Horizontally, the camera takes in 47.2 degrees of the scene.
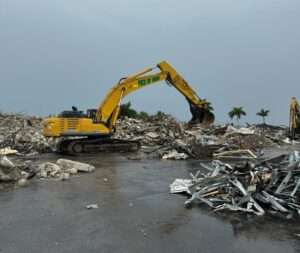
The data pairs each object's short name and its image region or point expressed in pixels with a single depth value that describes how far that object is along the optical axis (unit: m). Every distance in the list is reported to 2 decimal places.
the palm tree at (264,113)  64.08
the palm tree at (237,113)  64.89
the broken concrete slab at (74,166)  12.22
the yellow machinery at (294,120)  29.05
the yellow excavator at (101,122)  17.39
